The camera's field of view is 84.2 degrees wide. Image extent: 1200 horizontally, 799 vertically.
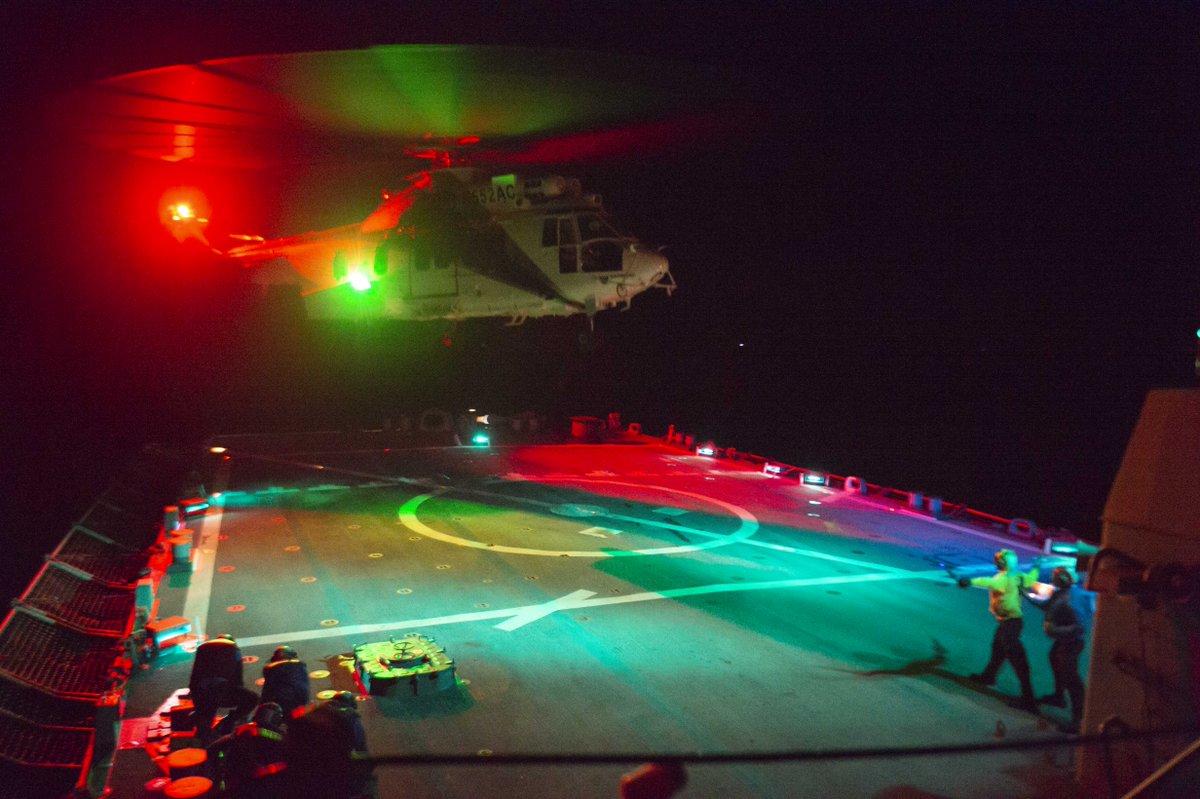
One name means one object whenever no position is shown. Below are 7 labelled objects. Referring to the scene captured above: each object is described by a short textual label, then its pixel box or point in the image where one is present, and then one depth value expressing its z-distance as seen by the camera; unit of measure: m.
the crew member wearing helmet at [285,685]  6.20
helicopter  10.47
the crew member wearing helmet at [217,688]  6.34
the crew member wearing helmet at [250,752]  4.88
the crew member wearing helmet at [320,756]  3.55
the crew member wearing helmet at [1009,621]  8.37
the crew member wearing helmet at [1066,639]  7.98
